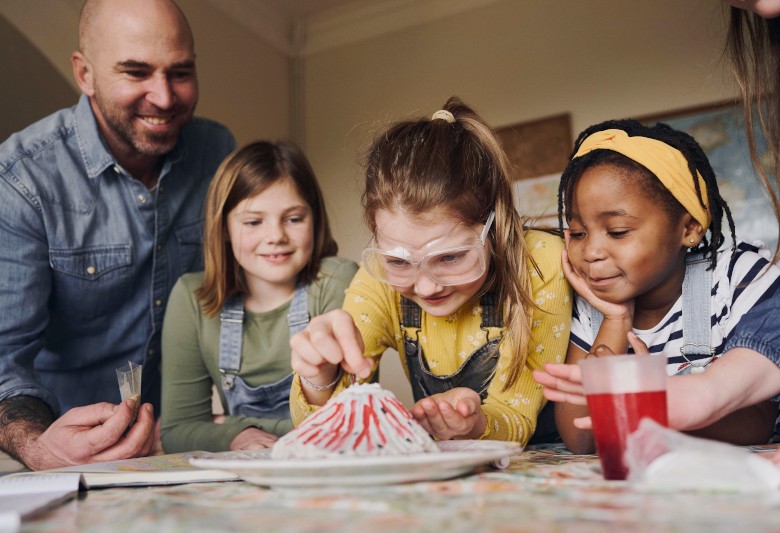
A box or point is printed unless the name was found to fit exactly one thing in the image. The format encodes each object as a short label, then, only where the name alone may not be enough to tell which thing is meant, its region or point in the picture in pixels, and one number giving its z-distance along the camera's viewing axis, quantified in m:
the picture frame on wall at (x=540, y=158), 4.14
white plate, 0.72
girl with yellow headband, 1.35
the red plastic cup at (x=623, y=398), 0.79
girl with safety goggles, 1.37
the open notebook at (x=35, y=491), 0.75
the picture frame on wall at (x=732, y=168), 3.65
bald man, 2.02
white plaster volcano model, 0.83
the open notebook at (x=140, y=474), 0.92
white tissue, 0.67
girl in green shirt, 2.03
